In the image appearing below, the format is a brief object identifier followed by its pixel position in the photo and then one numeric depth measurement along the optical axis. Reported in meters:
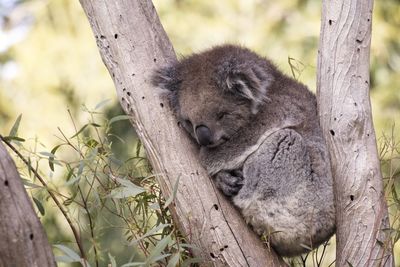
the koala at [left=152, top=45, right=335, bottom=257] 6.86
